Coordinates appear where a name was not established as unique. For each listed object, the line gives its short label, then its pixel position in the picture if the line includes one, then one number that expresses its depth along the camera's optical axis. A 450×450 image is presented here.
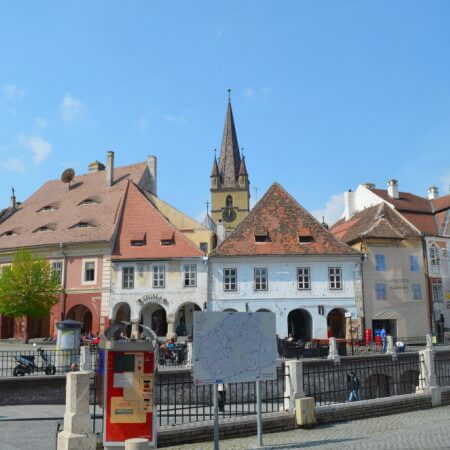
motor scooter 21.00
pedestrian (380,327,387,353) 29.25
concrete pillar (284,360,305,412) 13.05
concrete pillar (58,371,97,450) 9.48
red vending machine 9.40
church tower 86.00
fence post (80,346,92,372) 20.28
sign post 10.14
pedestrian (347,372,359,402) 21.99
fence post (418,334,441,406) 15.88
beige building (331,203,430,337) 36.59
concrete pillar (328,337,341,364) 24.58
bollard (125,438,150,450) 7.96
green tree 36.56
